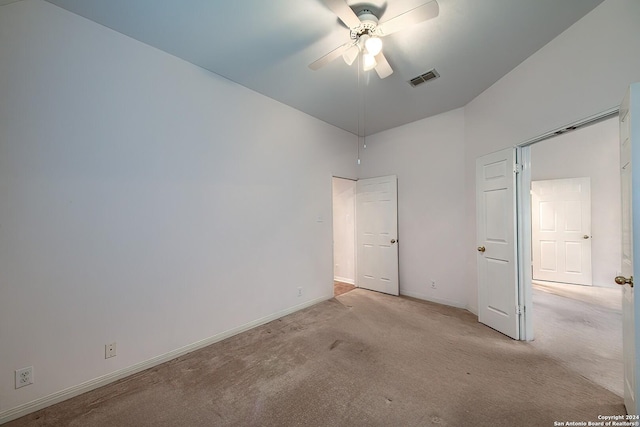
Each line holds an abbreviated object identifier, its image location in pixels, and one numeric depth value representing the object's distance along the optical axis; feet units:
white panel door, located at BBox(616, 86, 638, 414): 4.79
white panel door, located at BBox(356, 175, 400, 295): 14.19
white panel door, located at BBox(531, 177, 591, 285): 15.53
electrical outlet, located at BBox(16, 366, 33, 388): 5.71
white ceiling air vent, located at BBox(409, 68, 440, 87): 9.07
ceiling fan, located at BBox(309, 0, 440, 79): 5.43
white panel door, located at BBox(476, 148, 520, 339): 9.01
